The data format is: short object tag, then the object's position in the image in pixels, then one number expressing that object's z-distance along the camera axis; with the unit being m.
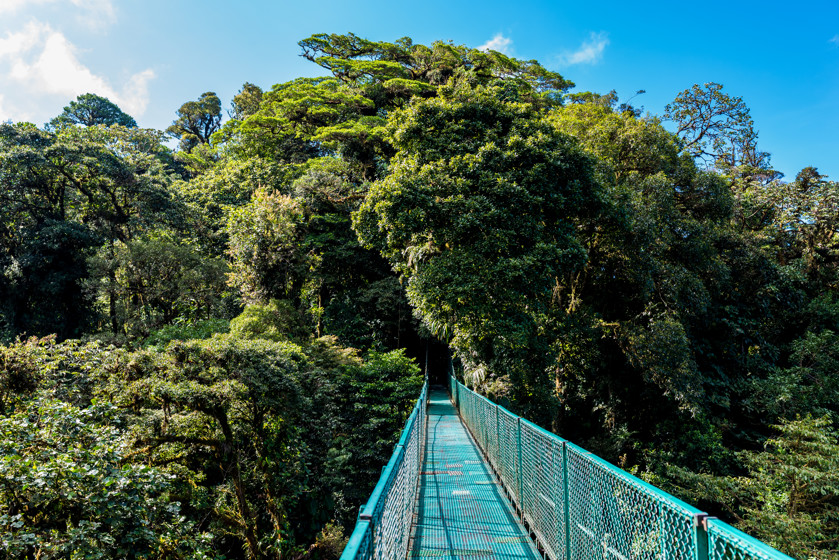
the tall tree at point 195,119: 40.53
